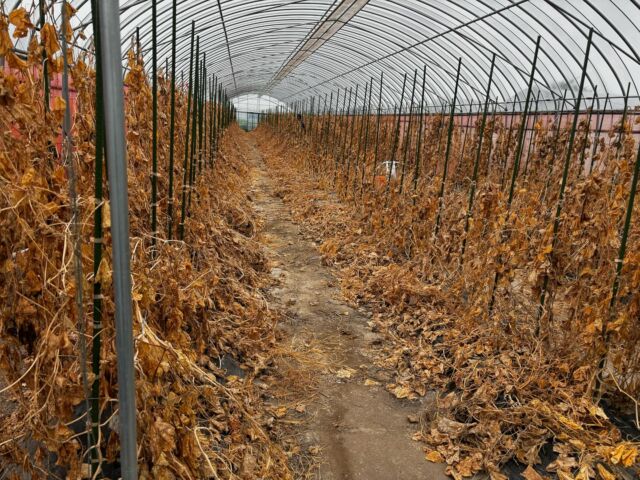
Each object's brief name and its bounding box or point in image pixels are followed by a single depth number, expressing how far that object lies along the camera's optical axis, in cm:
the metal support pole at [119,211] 120
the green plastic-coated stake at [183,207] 410
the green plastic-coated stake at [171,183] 343
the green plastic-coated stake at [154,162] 286
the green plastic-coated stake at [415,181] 644
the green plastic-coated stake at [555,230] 373
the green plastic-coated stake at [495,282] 436
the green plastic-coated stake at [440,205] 587
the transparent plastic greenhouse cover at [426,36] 940
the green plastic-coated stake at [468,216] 519
